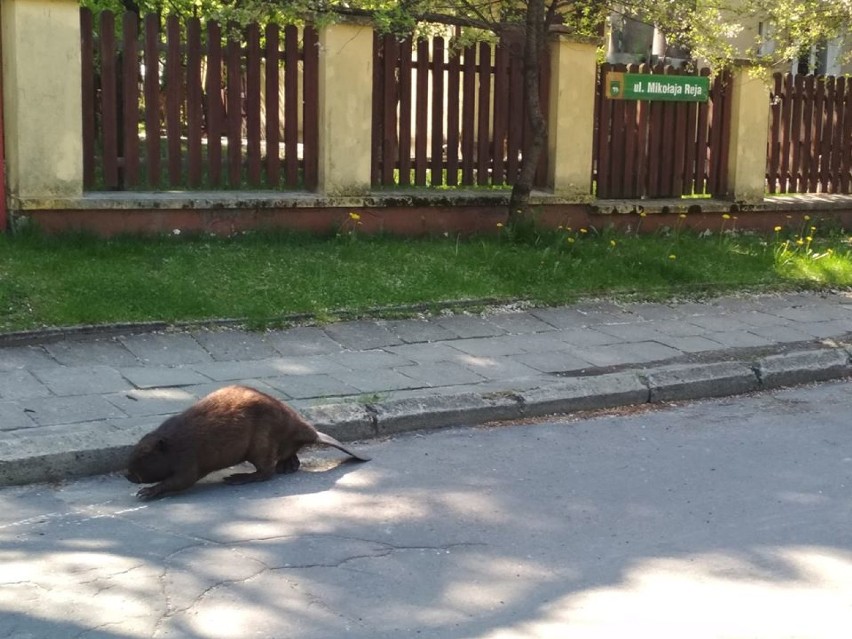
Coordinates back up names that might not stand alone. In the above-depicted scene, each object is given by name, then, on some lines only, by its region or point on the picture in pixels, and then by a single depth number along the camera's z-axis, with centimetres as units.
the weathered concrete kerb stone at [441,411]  675
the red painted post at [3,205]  944
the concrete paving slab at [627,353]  825
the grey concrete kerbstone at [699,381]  775
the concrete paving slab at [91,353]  753
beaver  539
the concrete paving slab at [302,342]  812
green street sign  1222
